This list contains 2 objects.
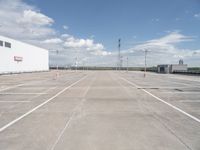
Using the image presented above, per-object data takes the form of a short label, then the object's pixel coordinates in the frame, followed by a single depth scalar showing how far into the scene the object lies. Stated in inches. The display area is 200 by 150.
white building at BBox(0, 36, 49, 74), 1395.0
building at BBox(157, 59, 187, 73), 2248.9
